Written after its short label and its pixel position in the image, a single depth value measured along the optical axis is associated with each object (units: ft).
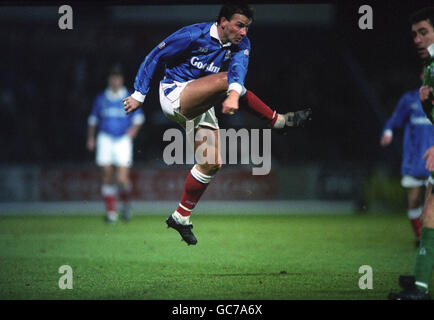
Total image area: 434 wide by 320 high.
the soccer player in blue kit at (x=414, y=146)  46.47
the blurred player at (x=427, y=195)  25.40
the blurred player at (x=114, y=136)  63.98
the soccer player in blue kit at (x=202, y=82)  30.35
